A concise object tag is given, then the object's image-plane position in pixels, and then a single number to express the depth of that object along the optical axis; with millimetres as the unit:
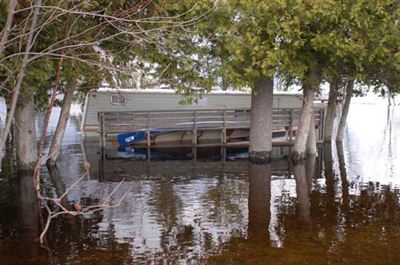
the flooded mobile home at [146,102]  24312
